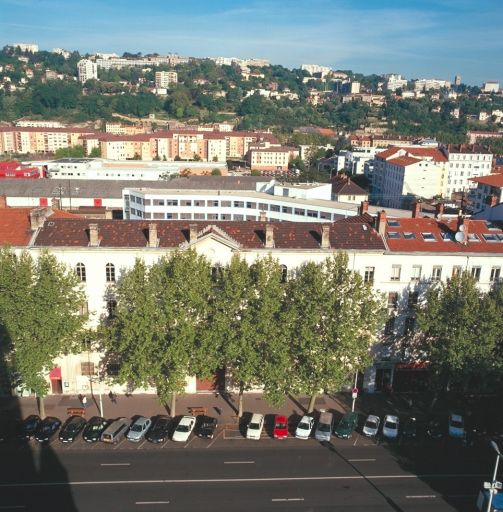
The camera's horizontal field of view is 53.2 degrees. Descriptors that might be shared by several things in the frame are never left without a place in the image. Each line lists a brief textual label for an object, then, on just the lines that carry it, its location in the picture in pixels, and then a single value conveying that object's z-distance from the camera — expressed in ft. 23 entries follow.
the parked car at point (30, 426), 122.31
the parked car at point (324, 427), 125.90
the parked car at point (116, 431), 121.70
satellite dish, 146.72
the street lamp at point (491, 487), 90.89
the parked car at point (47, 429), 122.01
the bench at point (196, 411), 136.98
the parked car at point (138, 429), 123.23
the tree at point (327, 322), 127.85
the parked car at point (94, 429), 122.52
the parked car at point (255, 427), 126.11
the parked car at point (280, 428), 126.72
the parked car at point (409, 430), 128.26
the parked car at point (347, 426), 127.13
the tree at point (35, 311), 122.21
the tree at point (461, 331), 128.67
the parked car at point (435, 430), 128.98
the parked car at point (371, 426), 128.26
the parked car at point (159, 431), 122.72
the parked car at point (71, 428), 121.80
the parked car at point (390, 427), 127.95
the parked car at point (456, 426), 129.39
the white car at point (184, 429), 123.75
